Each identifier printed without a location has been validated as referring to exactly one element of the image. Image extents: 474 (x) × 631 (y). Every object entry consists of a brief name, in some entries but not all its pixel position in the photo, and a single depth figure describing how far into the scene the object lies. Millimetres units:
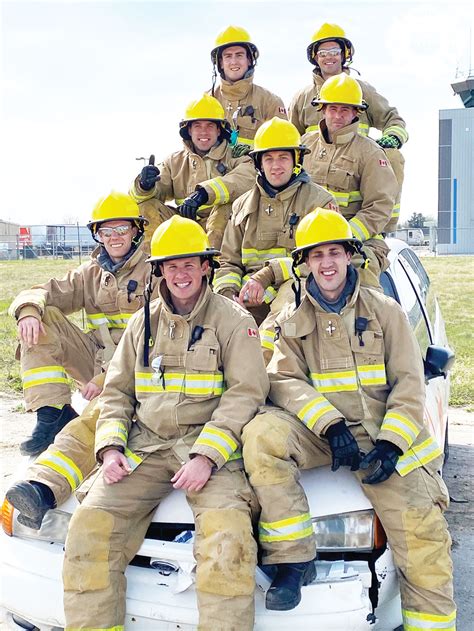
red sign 35844
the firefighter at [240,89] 6254
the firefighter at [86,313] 4559
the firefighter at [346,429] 3064
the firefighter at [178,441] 2971
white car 2918
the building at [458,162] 43656
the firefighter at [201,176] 5449
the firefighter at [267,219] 4785
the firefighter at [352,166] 5254
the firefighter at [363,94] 6184
